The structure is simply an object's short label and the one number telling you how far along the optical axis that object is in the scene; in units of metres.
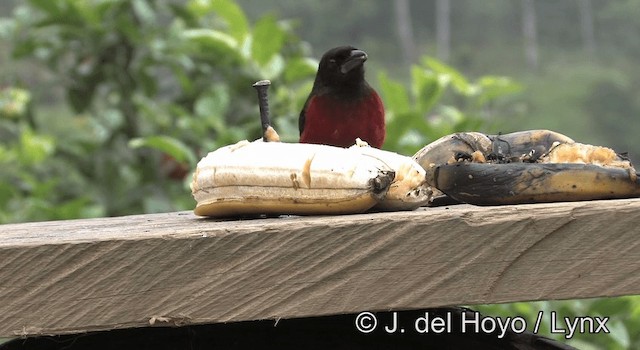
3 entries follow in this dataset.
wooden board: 1.72
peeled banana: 1.99
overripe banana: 2.05
